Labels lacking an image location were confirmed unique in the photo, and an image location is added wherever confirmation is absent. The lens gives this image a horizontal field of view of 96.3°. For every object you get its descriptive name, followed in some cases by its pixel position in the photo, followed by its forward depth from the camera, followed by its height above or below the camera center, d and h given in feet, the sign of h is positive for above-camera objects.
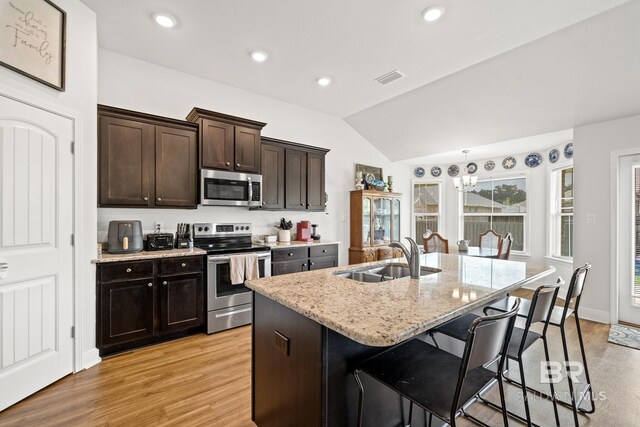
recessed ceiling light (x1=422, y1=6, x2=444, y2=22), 7.84 +5.61
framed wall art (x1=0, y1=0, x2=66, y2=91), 6.15 +4.00
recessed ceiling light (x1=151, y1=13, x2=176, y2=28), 8.38 +5.79
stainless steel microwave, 10.76 +0.98
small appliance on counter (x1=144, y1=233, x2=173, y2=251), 9.80 -0.99
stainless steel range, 10.04 -2.31
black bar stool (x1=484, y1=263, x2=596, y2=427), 5.96 -2.37
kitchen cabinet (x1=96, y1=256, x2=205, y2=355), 8.29 -2.75
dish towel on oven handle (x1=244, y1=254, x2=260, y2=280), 10.53 -1.99
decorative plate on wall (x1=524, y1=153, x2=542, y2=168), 16.74 +3.18
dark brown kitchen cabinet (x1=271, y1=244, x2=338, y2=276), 11.85 -2.01
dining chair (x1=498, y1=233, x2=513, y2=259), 13.99 -1.72
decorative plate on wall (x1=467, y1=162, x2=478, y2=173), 19.68 +3.18
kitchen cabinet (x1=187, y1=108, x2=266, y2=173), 10.67 +2.82
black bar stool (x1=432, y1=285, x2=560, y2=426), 4.77 -2.20
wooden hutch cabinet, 16.11 -0.71
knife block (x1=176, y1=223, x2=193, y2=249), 10.58 -0.90
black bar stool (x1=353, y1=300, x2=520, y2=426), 3.33 -2.27
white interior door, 6.28 -0.86
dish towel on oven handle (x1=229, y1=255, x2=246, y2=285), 10.20 -1.99
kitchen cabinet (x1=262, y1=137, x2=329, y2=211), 12.74 +1.78
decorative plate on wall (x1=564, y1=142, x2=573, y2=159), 14.58 +3.25
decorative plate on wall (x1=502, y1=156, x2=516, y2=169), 17.93 +3.22
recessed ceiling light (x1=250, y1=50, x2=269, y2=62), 10.20 +5.74
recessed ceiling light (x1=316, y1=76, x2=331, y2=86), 12.03 +5.67
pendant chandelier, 15.38 +1.78
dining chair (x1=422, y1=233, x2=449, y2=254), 15.18 -1.68
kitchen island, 3.63 -1.63
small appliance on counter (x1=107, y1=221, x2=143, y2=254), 9.04 -0.78
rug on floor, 9.48 -4.29
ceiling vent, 11.45 +5.62
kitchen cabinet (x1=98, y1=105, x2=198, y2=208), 9.07 +1.80
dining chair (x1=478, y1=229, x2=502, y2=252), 16.48 -1.54
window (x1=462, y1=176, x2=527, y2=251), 17.67 +0.29
